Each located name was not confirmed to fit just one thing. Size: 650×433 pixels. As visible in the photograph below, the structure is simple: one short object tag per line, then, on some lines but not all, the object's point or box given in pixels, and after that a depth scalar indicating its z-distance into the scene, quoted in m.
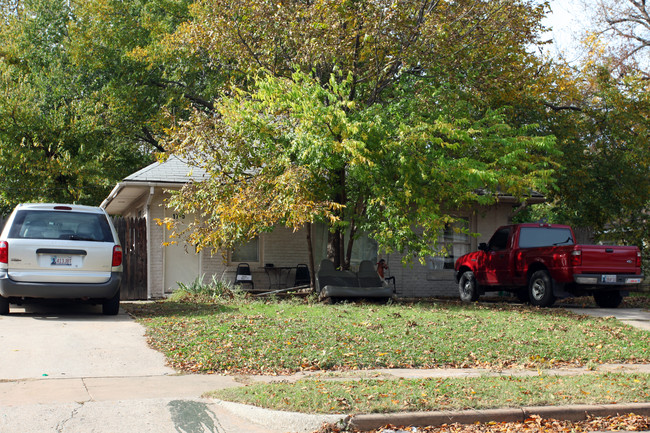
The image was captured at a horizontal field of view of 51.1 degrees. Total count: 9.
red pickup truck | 14.76
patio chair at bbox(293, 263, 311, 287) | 18.39
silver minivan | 10.79
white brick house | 17.27
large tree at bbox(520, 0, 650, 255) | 20.27
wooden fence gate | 17.02
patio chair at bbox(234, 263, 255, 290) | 17.47
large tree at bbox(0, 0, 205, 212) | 23.02
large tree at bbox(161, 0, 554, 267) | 13.38
